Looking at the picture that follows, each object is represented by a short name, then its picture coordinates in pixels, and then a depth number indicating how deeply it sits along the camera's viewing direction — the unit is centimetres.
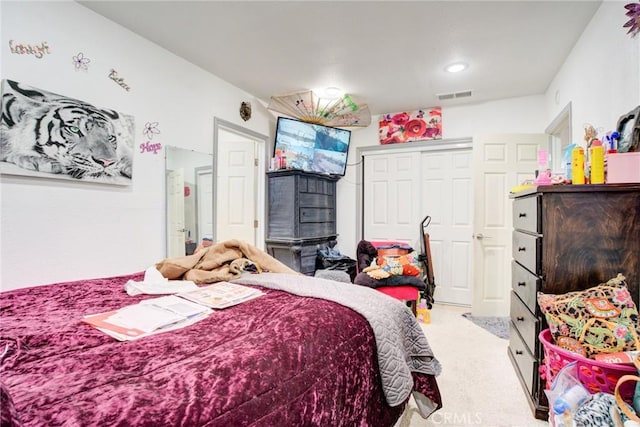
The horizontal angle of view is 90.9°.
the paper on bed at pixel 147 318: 106
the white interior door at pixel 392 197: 414
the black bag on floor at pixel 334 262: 379
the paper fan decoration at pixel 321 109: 350
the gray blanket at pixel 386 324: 128
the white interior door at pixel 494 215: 347
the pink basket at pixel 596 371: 124
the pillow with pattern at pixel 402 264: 322
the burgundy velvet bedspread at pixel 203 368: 66
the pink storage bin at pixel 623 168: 147
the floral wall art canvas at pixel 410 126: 396
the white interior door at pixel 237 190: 373
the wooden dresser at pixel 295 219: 357
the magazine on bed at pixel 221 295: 134
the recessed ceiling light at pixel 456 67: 280
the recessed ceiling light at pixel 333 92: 334
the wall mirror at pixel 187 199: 260
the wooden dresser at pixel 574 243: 151
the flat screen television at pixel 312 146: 376
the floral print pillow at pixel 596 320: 134
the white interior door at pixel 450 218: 394
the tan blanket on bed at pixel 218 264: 178
